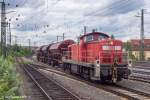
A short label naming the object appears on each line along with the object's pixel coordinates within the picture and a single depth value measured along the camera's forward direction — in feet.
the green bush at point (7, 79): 21.71
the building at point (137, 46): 181.62
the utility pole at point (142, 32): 107.51
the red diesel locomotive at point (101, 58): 41.77
